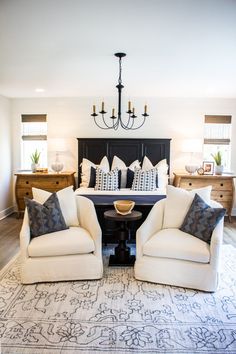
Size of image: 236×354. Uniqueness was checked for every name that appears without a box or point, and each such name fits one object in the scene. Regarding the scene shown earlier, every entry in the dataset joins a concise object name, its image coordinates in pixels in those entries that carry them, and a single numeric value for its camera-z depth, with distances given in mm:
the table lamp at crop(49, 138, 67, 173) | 6086
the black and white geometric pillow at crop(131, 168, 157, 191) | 5199
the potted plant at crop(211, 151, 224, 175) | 5991
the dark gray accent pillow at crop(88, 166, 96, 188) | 5590
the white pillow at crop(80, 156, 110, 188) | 5688
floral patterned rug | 2193
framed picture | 6089
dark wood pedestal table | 3666
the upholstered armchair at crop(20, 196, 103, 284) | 3160
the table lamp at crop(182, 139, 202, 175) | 5953
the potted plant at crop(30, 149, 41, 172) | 6188
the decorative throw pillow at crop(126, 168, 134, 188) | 5531
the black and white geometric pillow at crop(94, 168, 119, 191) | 5258
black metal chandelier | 6236
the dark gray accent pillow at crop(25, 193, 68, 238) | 3299
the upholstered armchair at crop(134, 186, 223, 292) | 3014
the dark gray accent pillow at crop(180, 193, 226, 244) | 3164
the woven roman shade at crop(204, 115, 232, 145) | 6277
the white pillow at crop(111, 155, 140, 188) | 5582
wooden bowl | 3601
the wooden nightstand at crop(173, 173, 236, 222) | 5797
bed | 6160
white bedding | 4926
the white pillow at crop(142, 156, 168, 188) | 5559
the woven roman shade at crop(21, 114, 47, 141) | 6438
